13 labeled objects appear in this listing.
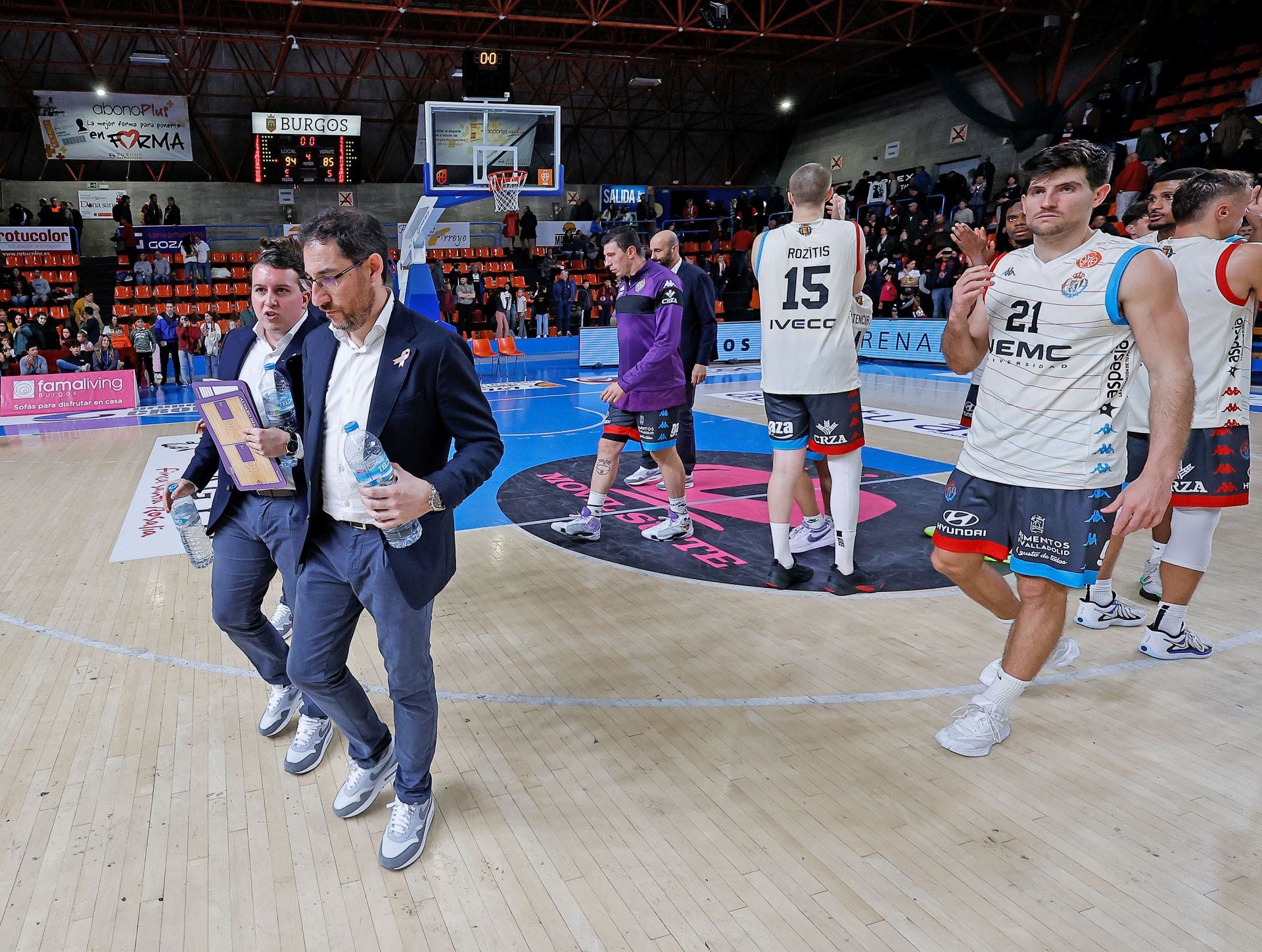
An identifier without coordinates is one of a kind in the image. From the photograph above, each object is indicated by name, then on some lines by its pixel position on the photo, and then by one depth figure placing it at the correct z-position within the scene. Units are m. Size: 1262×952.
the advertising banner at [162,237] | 22.61
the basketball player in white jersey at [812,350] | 4.56
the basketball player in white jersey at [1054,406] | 2.68
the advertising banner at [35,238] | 21.44
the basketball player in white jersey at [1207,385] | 3.75
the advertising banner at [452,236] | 25.33
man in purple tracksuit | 5.60
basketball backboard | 12.76
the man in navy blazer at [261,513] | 3.05
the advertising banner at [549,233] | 27.23
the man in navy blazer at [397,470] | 2.43
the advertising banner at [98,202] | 23.23
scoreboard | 22.80
